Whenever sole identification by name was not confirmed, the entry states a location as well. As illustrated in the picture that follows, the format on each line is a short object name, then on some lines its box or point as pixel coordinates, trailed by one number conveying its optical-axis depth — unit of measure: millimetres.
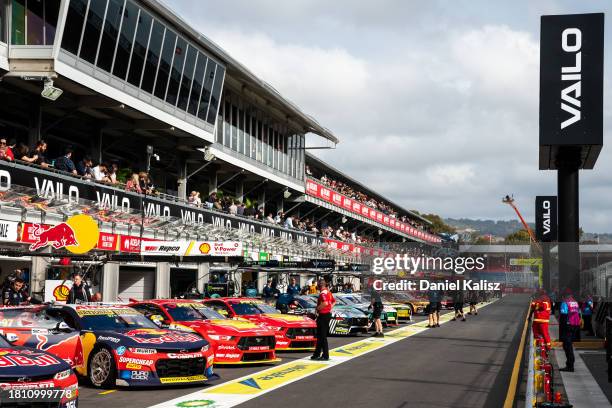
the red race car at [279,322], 18422
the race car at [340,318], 24172
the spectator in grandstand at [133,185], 29269
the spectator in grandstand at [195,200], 36112
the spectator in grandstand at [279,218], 48681
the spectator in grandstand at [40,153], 24125
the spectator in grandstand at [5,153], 22078
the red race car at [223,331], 15344
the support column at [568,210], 15719
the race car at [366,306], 28772
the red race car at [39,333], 11555
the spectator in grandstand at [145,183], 30656
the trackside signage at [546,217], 39688
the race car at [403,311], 32925
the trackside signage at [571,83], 14508
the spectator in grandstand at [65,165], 25422
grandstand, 24562
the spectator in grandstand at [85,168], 26812
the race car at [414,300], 36906
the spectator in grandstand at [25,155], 23241
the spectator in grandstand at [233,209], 40500
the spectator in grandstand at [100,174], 27356
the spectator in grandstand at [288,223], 49534
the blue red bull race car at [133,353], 11938
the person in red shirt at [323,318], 16375
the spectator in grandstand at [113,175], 28262
